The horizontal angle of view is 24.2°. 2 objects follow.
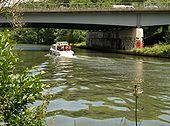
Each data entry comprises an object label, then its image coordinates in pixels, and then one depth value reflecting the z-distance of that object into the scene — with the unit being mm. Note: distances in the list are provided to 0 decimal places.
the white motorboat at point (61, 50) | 57612
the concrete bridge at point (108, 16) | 62688
